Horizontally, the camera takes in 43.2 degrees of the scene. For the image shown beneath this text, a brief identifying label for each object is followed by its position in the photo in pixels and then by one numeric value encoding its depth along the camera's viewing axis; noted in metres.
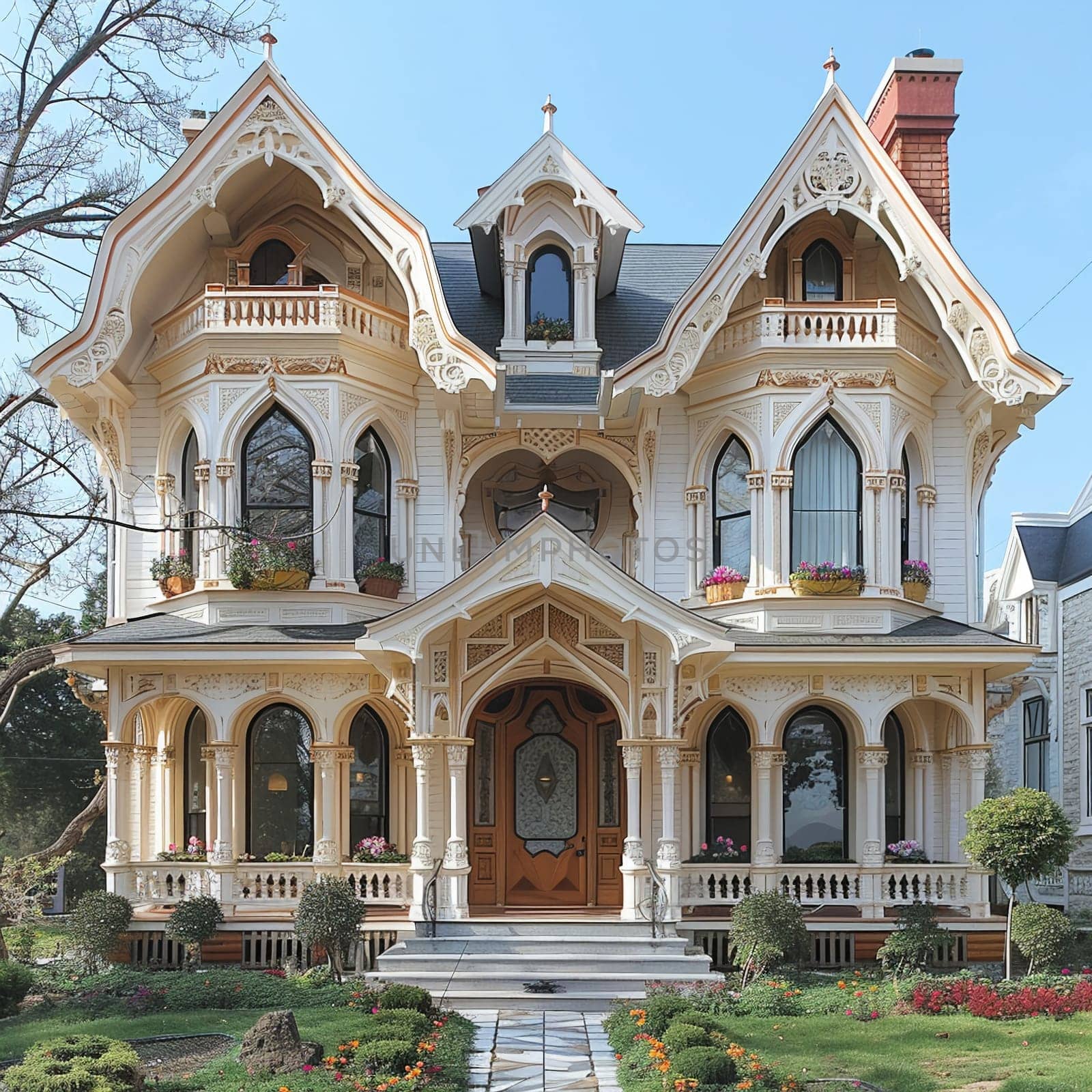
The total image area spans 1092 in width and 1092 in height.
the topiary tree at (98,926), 15.73
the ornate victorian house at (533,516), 16.91
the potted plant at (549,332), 18.98
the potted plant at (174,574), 18.16
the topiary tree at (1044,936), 14.99
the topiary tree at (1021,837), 14.96
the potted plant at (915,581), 18.17
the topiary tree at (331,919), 15.15
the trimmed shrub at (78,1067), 8.89
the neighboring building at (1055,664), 24.98
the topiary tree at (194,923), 15.85
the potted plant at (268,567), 17.42
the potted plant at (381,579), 17.98
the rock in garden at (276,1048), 10.16
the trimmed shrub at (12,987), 13.47
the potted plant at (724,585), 18.06
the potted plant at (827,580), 17.61
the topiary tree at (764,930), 15.12
